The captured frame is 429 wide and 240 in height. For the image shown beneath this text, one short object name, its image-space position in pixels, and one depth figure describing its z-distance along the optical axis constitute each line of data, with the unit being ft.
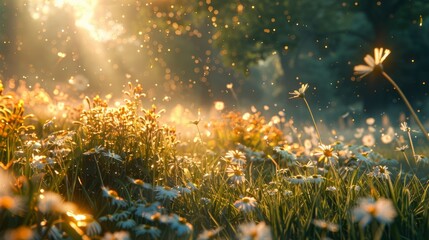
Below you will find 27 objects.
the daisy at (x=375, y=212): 5.59
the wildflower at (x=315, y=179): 10.84
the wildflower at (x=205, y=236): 6.33
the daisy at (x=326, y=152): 11.40
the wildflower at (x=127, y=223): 8.43
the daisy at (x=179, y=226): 7.39
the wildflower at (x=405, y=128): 13.20
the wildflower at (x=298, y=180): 10.93
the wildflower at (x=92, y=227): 7.52
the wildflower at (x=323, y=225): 7.16
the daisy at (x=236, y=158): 12.62
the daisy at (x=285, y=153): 13.54
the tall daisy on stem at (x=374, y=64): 7.09
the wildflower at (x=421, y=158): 12.89
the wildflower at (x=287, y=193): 11.31
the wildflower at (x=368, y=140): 20.06
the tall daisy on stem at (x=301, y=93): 11.10
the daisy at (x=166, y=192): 9.30
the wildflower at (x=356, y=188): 11.21
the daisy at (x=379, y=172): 11.78
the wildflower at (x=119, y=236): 6.04
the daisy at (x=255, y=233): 5.45
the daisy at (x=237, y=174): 11.00
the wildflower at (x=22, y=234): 5.20
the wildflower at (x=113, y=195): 7.99
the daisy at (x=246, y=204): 9.14
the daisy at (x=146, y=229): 7.68
